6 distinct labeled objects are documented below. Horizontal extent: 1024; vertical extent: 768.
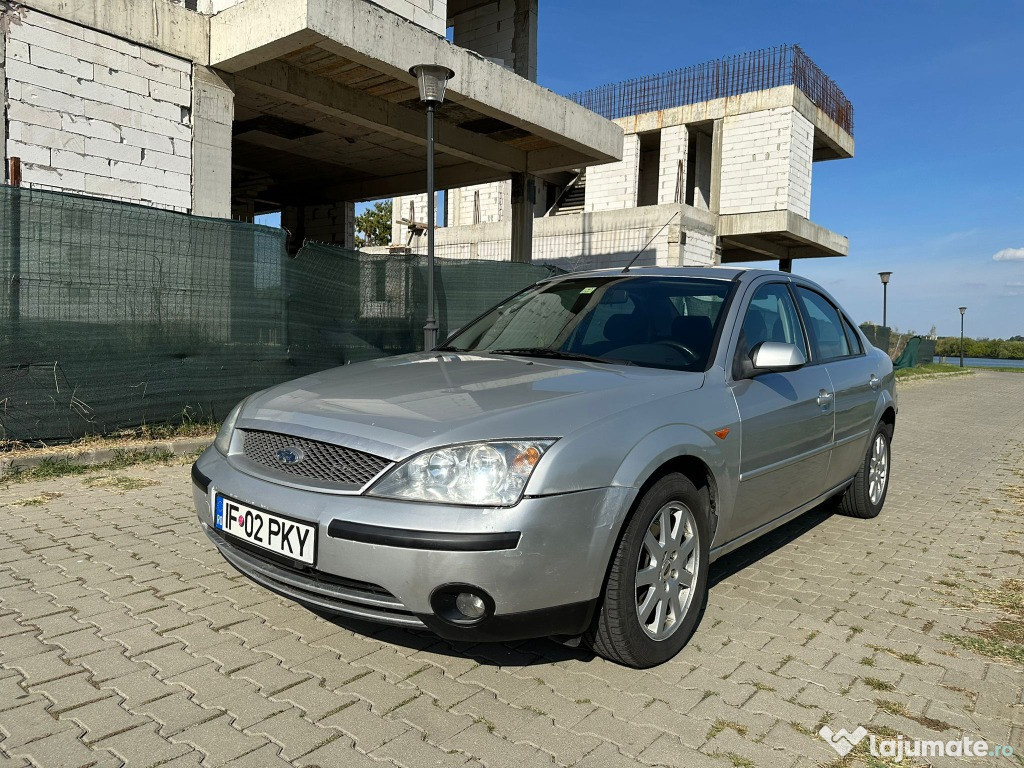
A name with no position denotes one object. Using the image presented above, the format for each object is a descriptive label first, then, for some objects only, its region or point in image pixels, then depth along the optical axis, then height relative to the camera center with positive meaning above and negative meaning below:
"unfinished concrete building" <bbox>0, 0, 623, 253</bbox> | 7.72 +3.24
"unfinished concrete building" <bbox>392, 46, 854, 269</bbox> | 20.86 +5.06
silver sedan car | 2.43 -0.48
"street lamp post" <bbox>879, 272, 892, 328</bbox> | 29.36 +2.04
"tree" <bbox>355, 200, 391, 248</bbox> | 46.83 +6.74
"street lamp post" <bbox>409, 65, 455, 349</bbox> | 8.27 +2.65
